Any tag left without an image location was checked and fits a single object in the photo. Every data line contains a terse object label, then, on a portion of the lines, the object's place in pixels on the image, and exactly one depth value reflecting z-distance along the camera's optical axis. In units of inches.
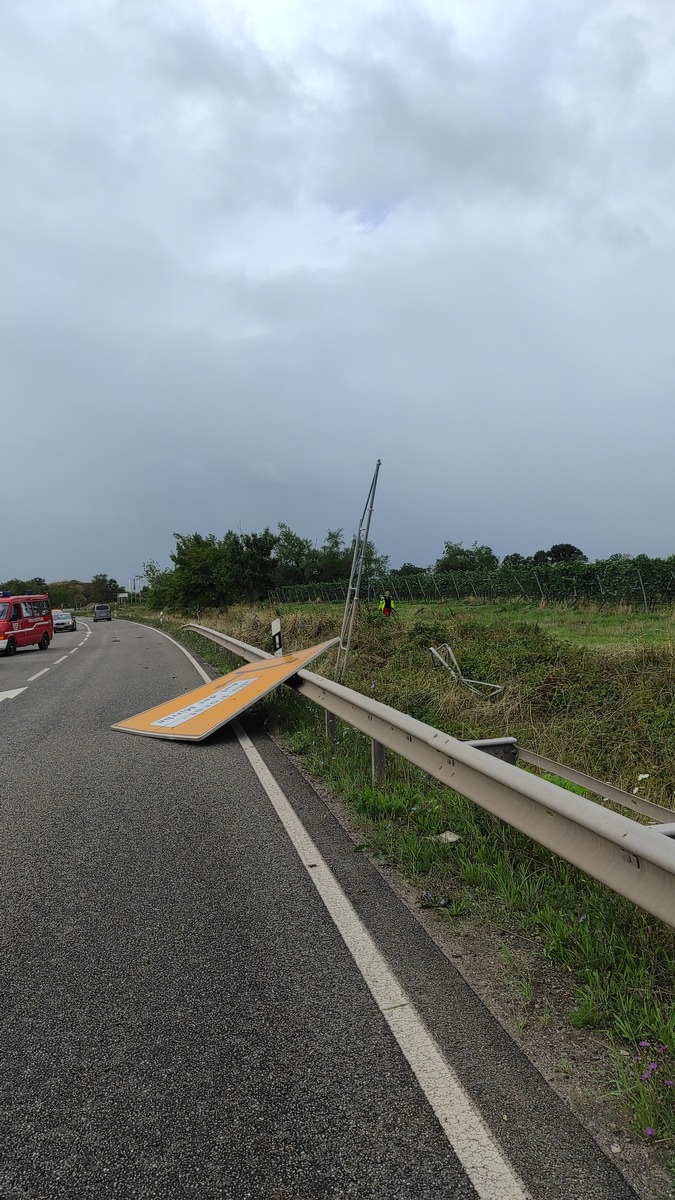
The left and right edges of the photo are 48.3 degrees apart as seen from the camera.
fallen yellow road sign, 325.7
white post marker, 475.2
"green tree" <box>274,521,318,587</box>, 3489.2
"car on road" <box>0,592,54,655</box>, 998.4
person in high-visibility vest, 693.5
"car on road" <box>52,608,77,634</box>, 2064.5
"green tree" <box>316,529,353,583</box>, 3786.9
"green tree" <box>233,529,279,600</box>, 2078.0
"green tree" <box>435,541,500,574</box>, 4013.3
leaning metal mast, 354.3
